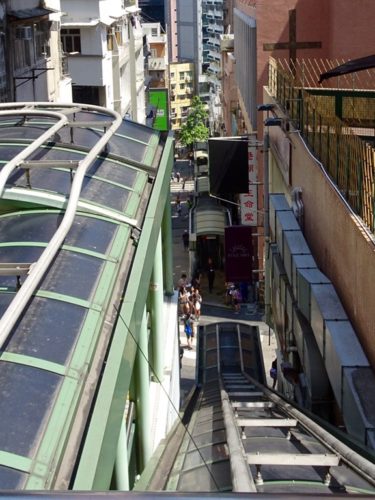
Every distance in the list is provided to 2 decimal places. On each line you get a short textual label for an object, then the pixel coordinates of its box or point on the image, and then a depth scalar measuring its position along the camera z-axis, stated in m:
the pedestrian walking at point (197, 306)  21.80
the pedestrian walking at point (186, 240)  33.48
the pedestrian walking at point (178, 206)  42.12
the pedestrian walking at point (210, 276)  26.77
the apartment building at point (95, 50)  30.86
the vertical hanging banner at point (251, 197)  24.17
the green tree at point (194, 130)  63.84
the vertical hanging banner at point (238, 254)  21.86
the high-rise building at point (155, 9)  107.56
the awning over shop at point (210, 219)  31.22
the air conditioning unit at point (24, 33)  20.12
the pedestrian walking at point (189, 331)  20.62
